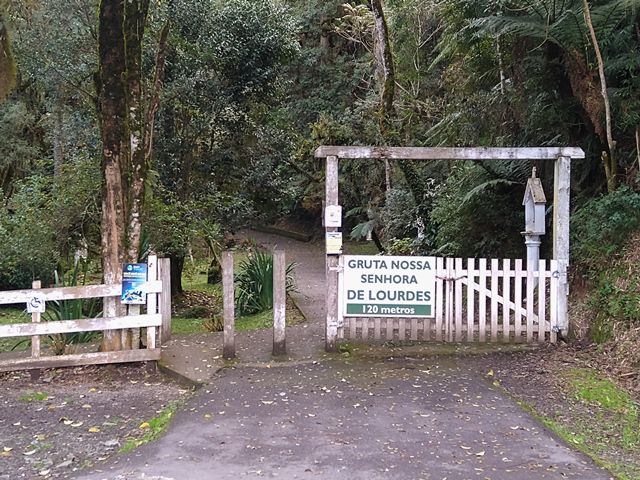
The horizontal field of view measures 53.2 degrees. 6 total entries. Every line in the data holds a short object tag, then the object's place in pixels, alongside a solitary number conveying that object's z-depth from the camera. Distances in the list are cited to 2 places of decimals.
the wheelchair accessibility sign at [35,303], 6.93
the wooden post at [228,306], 7.55
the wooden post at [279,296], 7.62
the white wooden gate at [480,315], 7.90
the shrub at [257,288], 11.69
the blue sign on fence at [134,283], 7.23
